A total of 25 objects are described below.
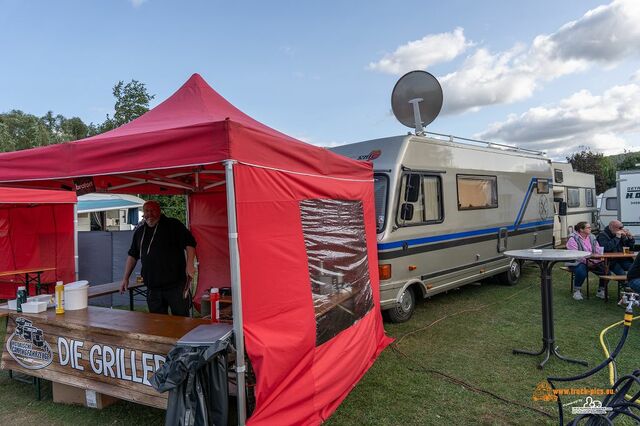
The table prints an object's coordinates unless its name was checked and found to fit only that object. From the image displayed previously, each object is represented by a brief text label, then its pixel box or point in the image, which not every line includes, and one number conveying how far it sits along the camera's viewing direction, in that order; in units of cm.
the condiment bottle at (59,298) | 381
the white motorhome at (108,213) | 1516
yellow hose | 367
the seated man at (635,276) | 425
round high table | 429
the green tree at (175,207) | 1166
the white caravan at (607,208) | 1524
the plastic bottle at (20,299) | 391
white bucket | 393
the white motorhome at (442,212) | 565
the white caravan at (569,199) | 1307
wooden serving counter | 304
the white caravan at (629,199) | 1160
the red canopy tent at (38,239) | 822
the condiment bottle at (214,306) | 322
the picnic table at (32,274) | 721
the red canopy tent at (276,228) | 270
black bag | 251
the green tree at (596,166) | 3225
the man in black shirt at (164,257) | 437
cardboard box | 366
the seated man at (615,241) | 739
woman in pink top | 724
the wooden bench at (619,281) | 642
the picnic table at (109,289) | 543
